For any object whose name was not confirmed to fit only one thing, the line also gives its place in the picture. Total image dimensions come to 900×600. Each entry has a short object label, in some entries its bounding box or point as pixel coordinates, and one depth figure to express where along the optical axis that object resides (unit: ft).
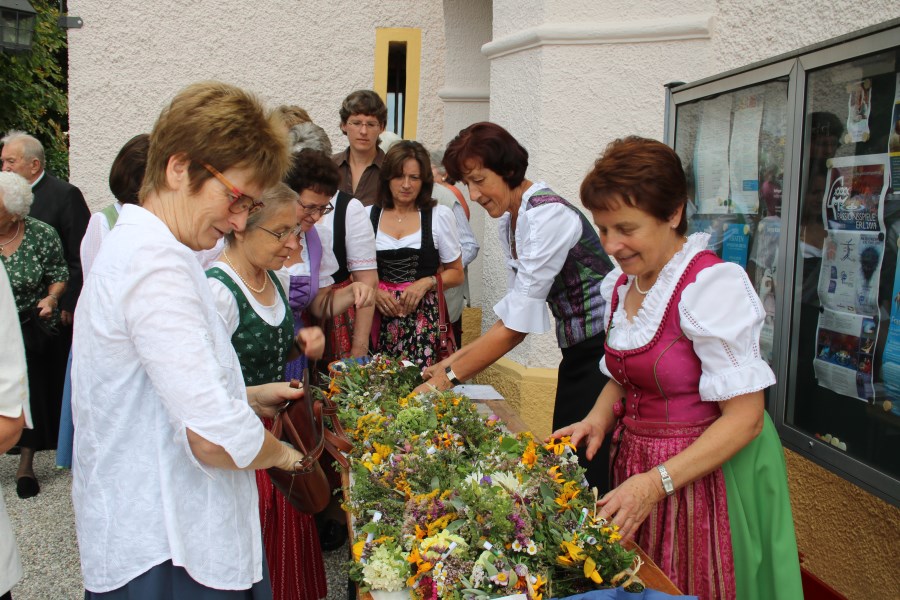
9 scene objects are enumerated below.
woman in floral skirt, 14.48
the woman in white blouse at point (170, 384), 5.05
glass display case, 7.66
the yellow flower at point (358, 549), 6.12
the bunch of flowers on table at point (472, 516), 5.29
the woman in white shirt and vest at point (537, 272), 9.69
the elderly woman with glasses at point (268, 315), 8.77
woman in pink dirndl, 6.54
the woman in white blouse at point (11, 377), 5.74
